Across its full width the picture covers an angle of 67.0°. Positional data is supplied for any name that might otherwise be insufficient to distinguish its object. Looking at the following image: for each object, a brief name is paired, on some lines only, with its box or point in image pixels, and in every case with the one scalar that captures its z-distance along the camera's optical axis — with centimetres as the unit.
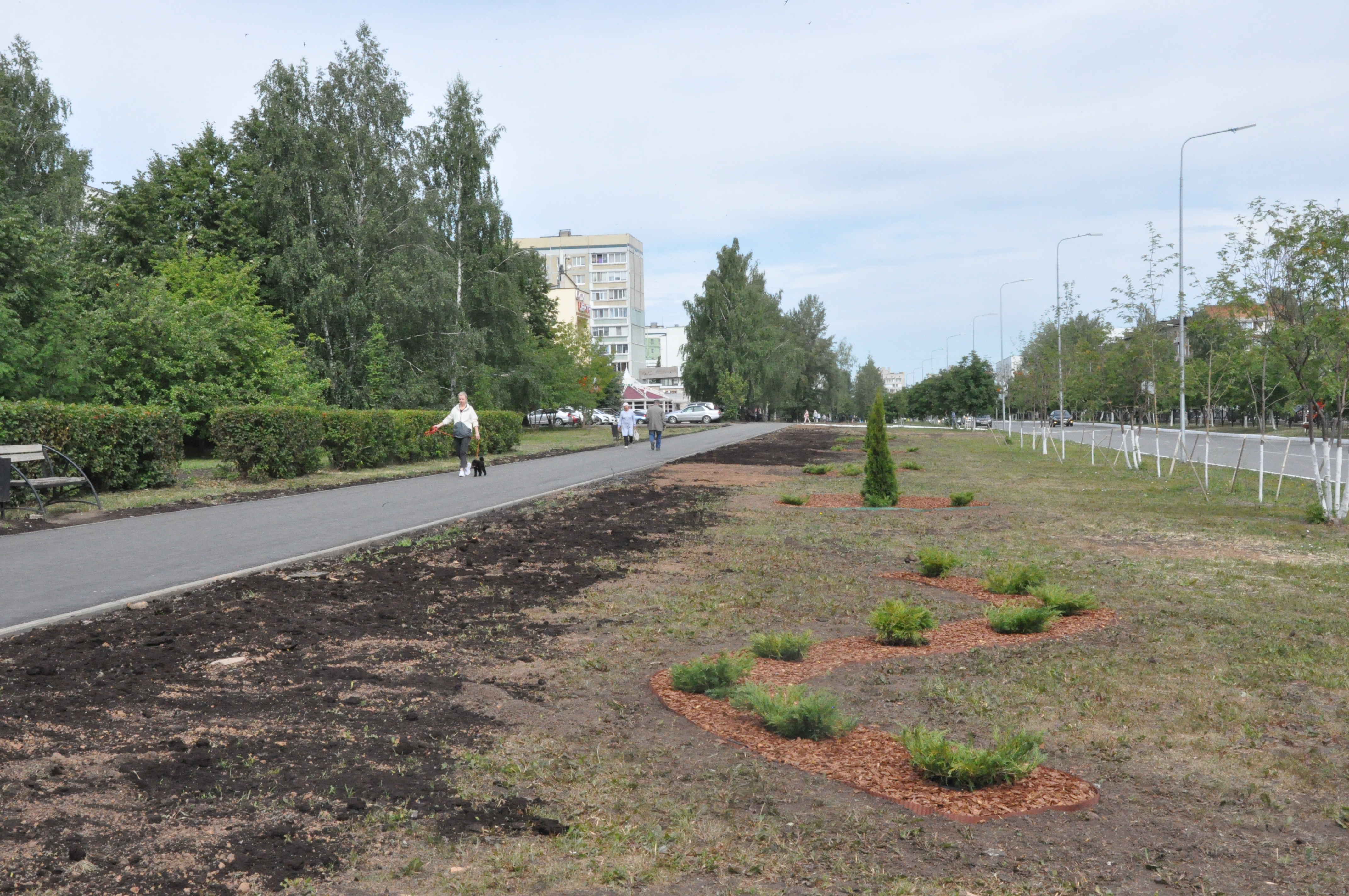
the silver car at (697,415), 8131
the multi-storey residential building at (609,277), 14912
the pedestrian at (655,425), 3500
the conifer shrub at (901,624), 664
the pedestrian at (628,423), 4003
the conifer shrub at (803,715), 477
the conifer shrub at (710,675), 548
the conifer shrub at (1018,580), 812
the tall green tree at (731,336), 8369
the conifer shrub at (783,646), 620
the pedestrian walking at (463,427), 2198
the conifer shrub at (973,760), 412
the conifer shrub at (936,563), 916
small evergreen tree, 1586
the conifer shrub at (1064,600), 739
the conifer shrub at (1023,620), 696
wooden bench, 1301
